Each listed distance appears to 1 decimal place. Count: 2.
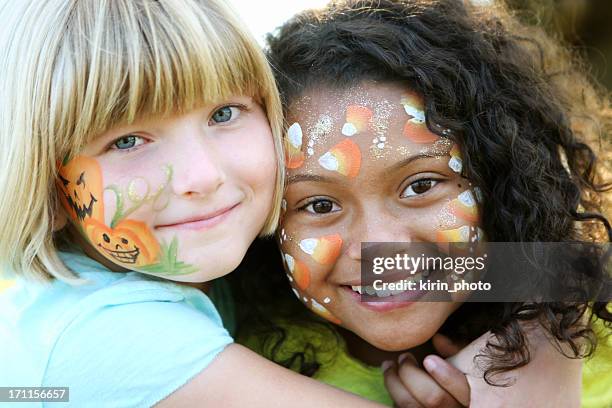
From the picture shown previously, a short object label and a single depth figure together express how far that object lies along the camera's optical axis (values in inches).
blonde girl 21.6
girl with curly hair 23.7
